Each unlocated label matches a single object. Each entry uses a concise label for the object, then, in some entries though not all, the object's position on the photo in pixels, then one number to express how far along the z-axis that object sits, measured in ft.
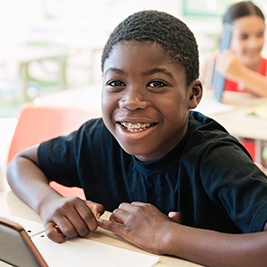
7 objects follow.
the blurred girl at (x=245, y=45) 8.50
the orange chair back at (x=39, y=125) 5.57
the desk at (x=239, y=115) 6.73
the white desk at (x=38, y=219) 3.18
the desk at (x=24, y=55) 13.71
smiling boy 3.20
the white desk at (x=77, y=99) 7.58
